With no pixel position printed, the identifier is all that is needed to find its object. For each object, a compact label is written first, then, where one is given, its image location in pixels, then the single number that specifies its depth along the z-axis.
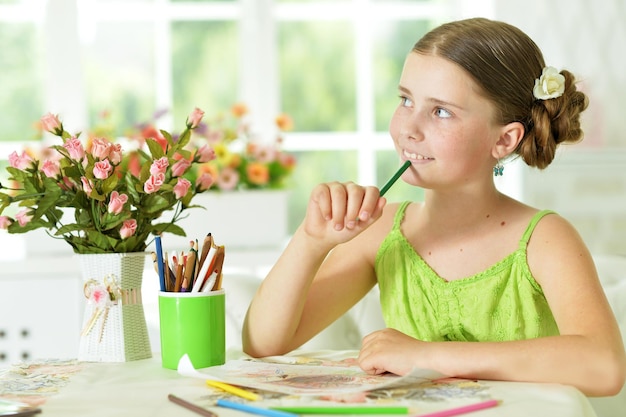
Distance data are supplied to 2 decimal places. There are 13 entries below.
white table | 1.72
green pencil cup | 1.94
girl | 2.04
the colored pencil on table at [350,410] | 1.68
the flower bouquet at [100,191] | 1.99
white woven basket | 2.02
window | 4.33
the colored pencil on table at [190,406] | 1.70
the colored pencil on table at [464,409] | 1.67
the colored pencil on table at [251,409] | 1.67
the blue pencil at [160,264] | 1.95
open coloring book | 1.78
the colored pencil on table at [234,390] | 1.75
